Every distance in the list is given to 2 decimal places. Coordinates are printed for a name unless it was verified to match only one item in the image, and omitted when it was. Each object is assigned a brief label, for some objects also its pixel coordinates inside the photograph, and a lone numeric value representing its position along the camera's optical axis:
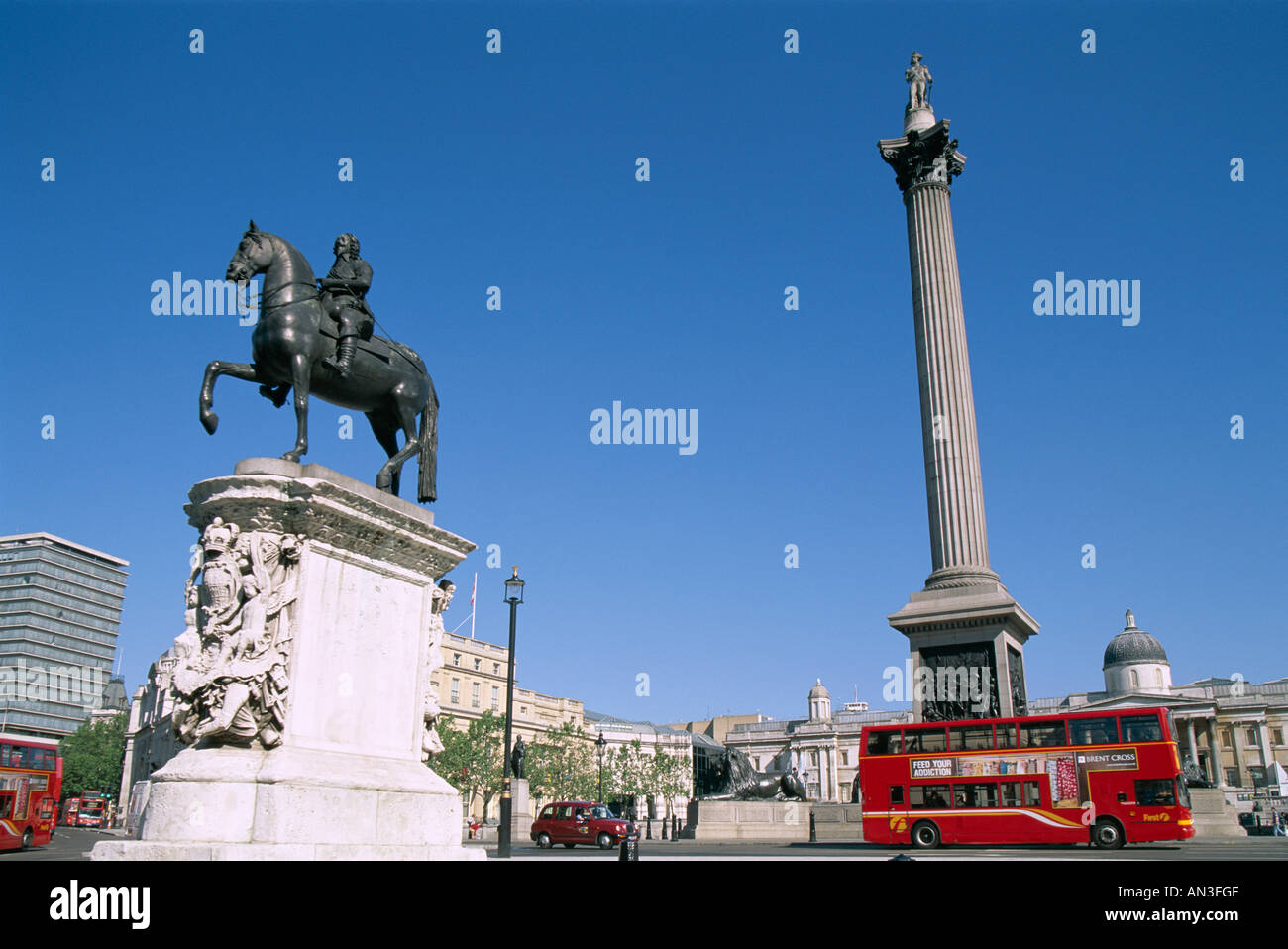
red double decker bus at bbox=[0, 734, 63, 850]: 28.06
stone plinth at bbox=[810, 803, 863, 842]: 34.44
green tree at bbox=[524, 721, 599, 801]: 73.12
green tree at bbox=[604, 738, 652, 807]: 82.75
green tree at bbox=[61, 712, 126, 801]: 83.69
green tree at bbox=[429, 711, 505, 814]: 64.38
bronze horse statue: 7.93
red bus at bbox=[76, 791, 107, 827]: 72.88
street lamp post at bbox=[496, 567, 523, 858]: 20.72
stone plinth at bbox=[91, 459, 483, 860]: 6.38
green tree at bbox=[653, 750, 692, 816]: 85.62
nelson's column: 27.55
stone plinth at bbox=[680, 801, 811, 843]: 35.34
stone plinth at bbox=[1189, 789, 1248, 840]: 34.59
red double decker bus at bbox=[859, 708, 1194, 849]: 24.22
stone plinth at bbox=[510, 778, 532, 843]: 40.16
